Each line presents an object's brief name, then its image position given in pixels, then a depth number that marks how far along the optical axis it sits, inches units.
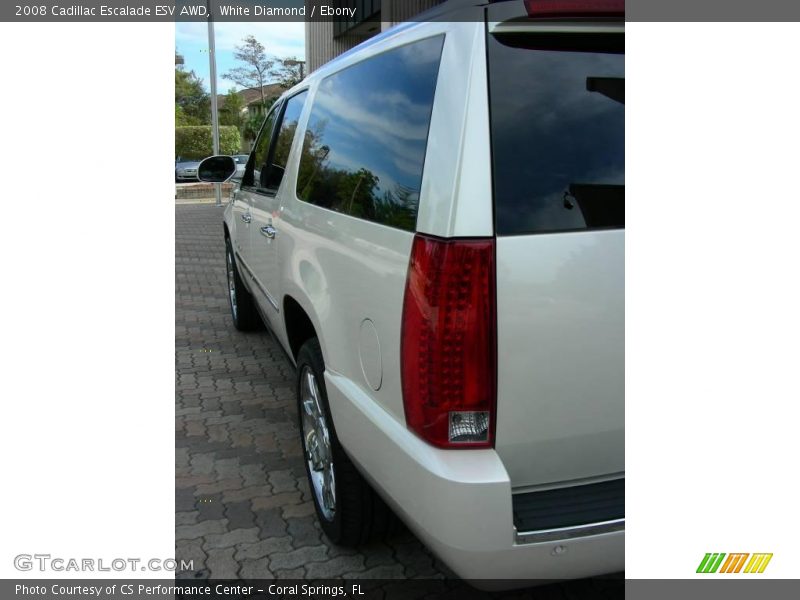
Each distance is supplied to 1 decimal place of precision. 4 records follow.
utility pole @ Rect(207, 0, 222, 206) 552.6
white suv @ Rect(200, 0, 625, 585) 66.7
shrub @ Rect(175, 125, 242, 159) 1194.0
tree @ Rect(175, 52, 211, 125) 1342.3
